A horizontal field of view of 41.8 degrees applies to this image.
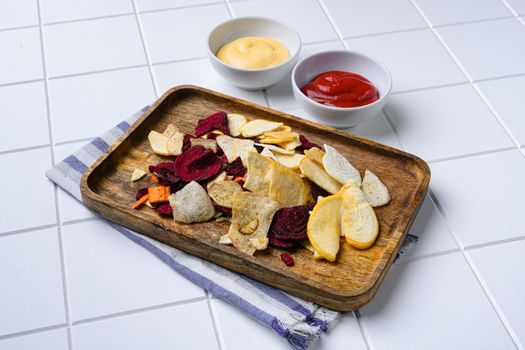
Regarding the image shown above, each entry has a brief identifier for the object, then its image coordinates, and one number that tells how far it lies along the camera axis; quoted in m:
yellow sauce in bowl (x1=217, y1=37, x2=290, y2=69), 1.36
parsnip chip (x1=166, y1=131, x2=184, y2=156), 1.19
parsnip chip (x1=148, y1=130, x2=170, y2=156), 1.20
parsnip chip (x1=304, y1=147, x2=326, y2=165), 1.14
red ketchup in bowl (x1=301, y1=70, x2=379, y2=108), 1.28
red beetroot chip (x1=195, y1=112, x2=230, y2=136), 1.23
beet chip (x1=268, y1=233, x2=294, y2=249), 1.04
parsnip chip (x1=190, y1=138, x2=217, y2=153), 1.19
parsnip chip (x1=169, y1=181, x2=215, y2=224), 1.07
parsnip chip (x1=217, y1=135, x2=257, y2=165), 1.16
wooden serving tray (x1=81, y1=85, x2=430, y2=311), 1.00
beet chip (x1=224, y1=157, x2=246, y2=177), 1.14
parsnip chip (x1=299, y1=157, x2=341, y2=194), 1.11
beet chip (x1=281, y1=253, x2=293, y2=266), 1.02
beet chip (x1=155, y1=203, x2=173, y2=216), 1.08
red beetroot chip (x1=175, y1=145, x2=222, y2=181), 1.13
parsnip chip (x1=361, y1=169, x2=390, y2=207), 1.12
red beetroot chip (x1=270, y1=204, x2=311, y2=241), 1.04
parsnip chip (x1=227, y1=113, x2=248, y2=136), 1.24
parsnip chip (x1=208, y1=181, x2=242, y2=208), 1.08
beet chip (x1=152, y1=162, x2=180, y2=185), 1.13
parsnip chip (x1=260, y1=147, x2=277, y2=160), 1.15
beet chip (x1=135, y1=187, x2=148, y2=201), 1.12
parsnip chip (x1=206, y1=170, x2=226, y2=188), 1.13
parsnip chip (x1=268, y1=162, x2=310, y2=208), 1.08
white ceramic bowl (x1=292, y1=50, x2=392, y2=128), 1.25
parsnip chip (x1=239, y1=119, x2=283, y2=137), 1.22
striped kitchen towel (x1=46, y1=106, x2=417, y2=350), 0.97
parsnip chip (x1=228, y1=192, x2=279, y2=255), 1.04
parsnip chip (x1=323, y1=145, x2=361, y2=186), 1.12
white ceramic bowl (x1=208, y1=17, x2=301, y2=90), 1.34
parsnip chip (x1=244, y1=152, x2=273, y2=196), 1.09
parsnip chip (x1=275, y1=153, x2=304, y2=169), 1.14
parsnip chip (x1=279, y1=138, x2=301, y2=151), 1.18
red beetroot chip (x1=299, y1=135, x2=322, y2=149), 1.19
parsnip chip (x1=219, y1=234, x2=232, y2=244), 1.04
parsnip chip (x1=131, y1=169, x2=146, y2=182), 1.16
